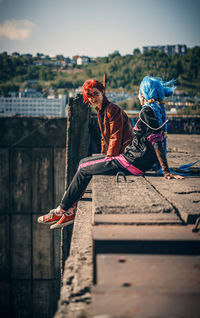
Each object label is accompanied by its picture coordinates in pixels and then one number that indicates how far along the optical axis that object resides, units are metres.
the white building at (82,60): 194.68
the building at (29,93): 160.88
